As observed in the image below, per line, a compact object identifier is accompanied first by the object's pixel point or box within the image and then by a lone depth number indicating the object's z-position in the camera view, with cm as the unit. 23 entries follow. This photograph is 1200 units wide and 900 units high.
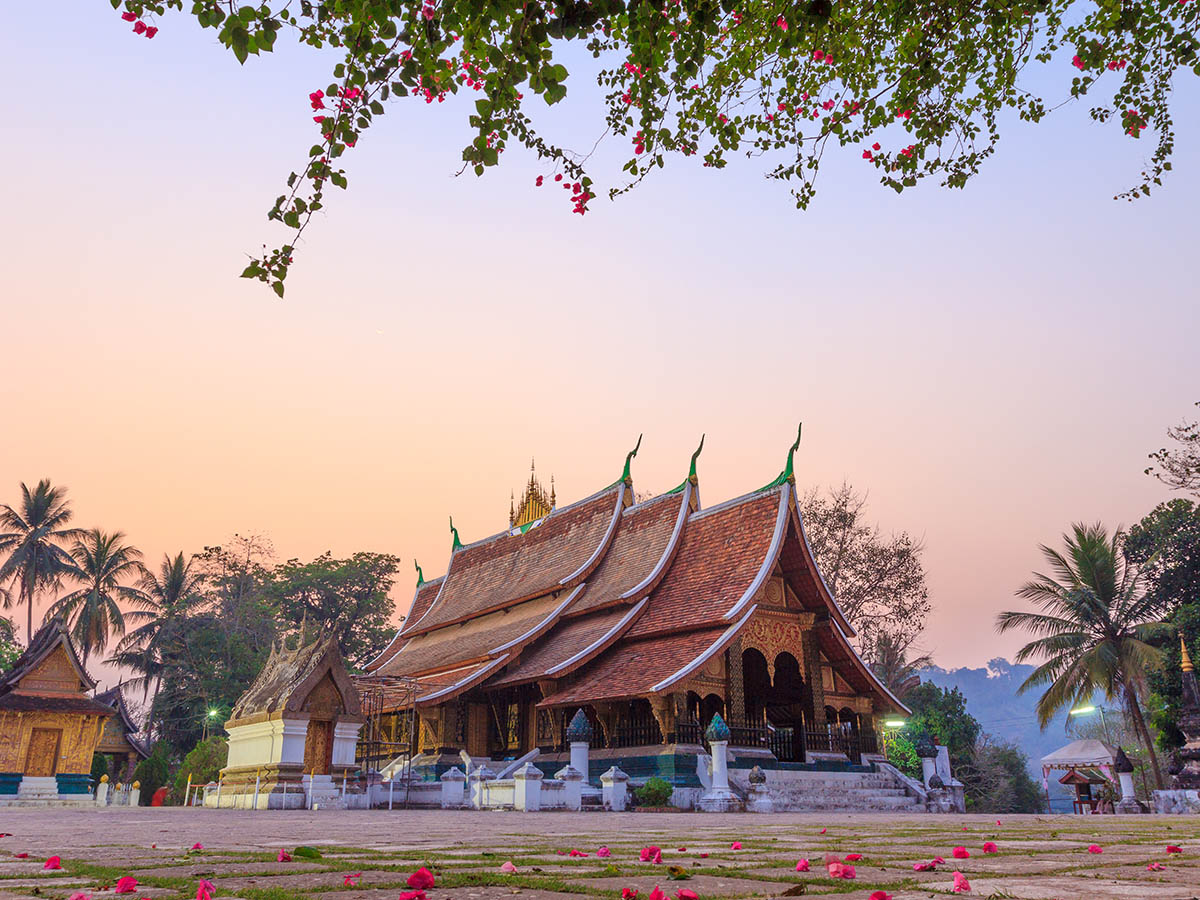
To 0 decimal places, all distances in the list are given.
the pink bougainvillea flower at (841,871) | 298
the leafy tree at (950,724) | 3148
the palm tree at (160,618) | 3900
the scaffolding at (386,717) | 2128
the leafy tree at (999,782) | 3216
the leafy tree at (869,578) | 3322
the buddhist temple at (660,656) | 1889
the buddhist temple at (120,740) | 3759
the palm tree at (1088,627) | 2634
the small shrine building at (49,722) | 2655
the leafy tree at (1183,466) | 2808
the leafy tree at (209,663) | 3719
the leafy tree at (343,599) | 4484
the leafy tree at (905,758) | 2972
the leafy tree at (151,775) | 3080
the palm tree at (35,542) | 3962
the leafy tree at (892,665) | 3275
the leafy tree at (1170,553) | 3005
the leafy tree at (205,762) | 2508
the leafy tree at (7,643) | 4531
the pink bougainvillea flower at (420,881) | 267
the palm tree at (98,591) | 3903
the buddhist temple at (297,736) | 1551
